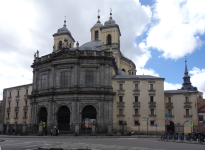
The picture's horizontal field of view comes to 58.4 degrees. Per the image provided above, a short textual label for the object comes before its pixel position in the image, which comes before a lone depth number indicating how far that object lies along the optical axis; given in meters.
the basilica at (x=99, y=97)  36.94
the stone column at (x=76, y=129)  33.33
